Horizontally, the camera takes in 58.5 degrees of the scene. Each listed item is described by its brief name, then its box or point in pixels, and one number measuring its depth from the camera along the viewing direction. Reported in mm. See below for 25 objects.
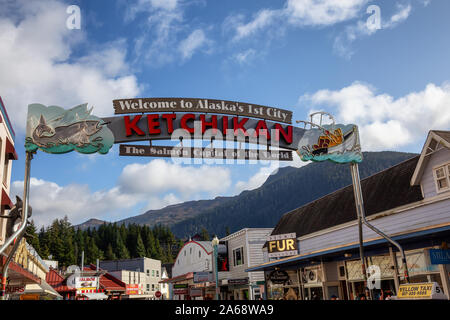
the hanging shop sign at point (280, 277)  29250
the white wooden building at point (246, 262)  36094
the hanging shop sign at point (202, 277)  40406
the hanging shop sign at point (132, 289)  67256
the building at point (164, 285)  92581
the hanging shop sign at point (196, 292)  46344
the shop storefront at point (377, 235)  18234
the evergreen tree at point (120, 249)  149375
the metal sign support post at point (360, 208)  15718
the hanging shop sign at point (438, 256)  16172
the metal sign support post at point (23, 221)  11492
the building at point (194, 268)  41084
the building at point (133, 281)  68412
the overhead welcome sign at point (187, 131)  14446
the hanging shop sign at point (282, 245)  27608
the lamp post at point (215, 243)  26641
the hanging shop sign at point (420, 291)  10242
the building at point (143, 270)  87000
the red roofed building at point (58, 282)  46903
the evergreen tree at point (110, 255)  147375
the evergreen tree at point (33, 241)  96988
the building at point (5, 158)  19656
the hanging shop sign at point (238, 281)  34844
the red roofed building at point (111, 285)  60781
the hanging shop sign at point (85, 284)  41859
